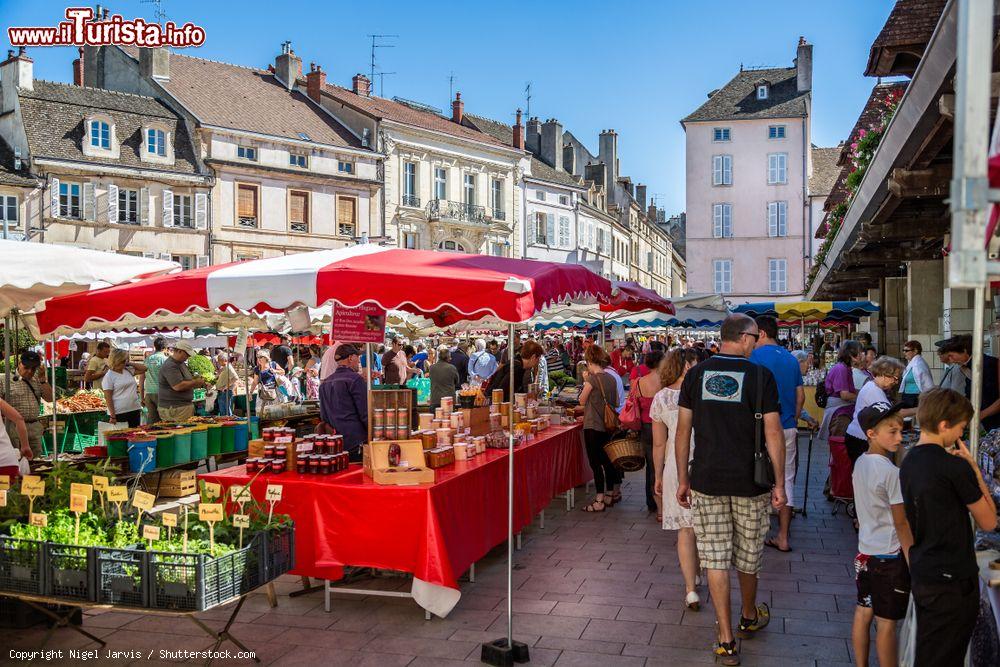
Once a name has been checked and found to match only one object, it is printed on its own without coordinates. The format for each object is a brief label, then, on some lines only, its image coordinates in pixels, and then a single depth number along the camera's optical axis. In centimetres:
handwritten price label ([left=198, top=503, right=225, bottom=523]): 436
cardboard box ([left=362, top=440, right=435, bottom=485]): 554
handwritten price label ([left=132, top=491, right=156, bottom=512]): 450
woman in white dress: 559
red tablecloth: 536
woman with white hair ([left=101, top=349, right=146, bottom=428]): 1089
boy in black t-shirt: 323
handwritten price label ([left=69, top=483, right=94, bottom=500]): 460
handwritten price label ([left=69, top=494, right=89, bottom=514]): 457
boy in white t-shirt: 384
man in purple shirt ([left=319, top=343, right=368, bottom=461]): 678
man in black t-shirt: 458
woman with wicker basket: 844
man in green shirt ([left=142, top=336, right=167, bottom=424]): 1148
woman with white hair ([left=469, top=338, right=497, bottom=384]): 1708
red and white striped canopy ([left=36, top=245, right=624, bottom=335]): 528
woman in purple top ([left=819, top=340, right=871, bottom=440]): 830
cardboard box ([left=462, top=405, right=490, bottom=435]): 700
